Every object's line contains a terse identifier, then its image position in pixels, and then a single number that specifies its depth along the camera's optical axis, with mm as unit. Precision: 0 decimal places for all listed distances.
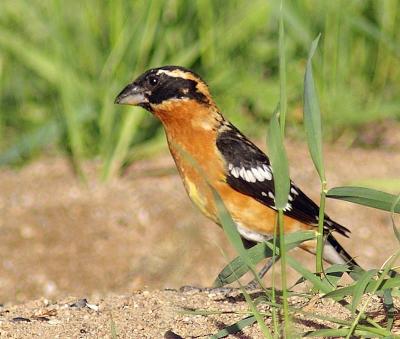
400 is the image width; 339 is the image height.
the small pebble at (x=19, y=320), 9123
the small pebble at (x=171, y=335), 8317
